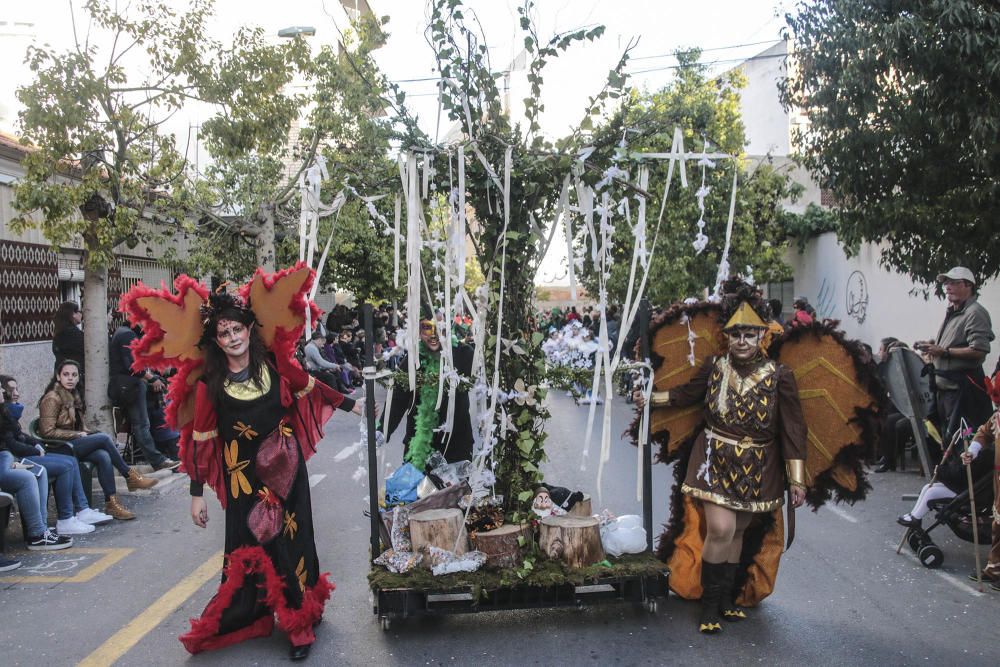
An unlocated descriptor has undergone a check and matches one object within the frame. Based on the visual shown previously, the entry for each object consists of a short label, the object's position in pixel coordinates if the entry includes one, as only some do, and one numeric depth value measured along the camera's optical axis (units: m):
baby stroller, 6.10
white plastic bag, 5.00
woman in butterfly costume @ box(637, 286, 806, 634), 4.85
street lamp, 11.18
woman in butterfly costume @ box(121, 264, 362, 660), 4.74
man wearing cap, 7.52
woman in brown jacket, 7.78
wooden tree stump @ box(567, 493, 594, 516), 5.25
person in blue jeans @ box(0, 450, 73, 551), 6.77
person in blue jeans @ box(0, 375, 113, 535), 7.14
